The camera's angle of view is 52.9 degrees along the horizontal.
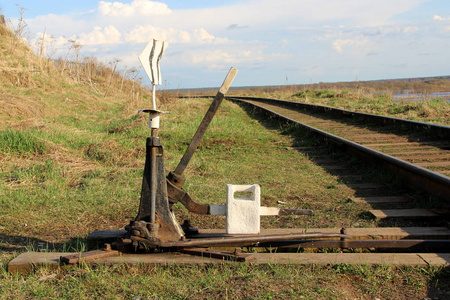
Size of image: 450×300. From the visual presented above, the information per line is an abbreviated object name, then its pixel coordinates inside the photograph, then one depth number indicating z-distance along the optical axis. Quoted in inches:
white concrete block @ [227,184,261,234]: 134.3
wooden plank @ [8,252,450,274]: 125.8
